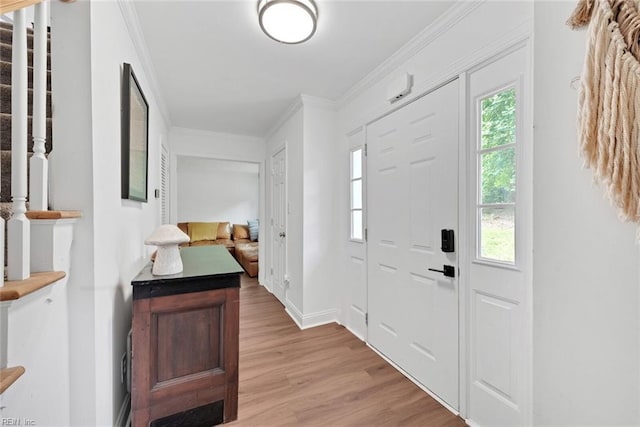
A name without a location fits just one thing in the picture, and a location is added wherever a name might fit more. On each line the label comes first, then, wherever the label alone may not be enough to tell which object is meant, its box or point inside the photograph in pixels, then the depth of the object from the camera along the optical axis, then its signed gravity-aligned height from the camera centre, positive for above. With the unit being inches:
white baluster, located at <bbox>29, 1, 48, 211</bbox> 31.8 +12.8
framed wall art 54.2 +17.7
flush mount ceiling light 53.1 +42.6
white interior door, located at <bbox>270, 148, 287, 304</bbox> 128.2 -5.3
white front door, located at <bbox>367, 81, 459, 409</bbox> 60.6 -7.0
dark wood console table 48.6 -28.1
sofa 203.4 -23.1
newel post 28.2 +6.6
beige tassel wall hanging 25.7 +11.9
